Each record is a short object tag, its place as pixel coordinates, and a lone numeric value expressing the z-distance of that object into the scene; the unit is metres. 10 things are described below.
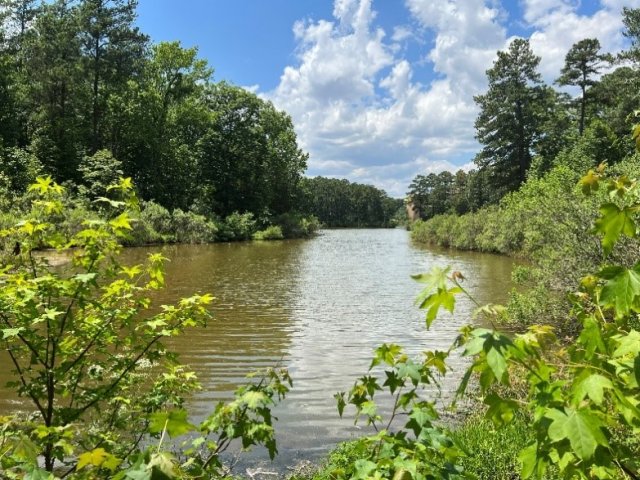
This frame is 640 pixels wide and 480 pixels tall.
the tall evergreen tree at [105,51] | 39.38
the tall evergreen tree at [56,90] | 38.19
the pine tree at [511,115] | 46.91
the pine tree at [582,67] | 43.75
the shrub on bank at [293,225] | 58.69
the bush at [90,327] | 2.58
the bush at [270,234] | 51.88
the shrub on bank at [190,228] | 39.88
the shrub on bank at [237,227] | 47.72
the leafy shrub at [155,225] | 34.94
